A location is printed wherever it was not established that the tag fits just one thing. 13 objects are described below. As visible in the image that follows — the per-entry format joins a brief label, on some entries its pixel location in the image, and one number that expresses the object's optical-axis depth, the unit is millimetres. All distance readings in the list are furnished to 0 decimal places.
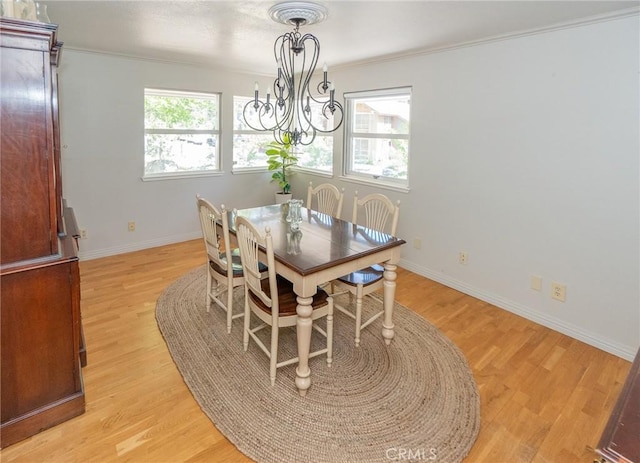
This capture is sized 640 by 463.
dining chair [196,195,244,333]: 2506
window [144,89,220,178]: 4398
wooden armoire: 1490
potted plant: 5082
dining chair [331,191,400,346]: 2482
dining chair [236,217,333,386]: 2037
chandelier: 2361
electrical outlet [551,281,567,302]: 2818
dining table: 1991
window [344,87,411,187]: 4020
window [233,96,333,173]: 5066
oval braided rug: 1741
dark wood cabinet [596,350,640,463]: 843
